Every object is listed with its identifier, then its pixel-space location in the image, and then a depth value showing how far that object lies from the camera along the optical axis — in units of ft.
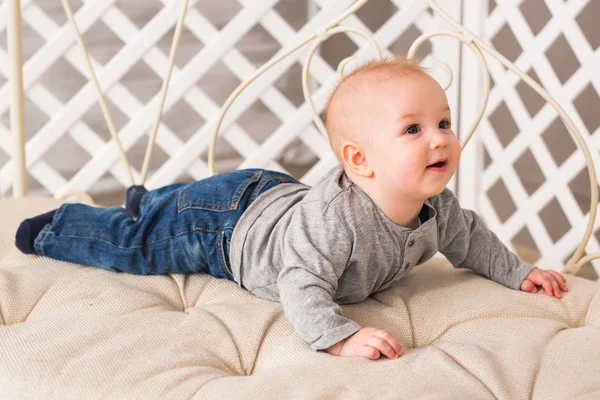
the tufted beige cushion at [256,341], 4.31
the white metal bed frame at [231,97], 5.48
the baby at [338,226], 4.71
